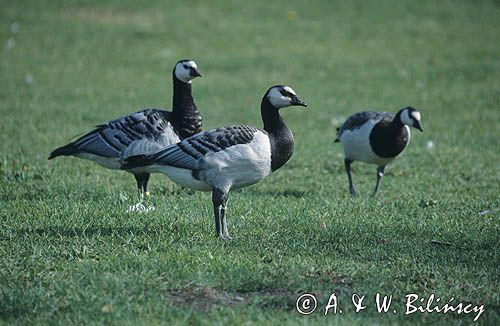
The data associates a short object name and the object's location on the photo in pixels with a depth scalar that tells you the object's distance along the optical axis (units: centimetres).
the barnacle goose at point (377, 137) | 2058
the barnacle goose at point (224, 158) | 1466
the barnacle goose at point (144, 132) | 1811
